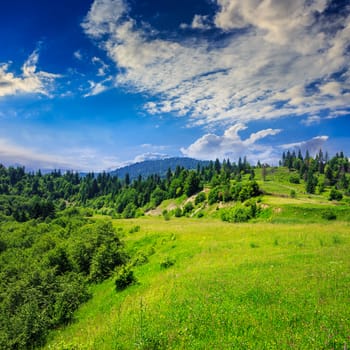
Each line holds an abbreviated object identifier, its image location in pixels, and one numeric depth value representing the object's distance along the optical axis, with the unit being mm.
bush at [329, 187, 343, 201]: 95375
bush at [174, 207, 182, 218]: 98250
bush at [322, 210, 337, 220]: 50388
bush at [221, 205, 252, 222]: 64053
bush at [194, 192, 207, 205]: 105000
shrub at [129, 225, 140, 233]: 46975
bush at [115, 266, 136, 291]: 20655
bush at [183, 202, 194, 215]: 101238
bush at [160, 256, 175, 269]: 22123
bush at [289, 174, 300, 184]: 162500
